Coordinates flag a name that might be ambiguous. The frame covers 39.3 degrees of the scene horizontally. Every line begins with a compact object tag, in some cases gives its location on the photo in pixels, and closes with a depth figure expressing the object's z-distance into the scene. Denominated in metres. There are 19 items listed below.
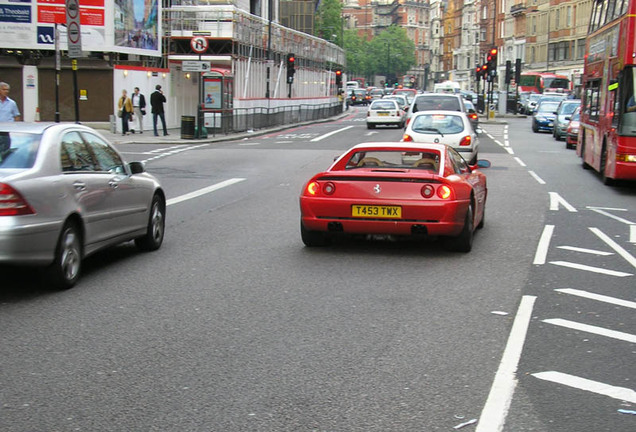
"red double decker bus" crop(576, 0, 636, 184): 17.09
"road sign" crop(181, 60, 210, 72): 34.56
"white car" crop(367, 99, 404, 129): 47.41
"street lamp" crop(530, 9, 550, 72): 97.31
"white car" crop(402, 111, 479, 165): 21.14
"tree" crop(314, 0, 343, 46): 115.31
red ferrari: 9.60
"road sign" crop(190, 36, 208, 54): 33.78
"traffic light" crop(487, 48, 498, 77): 56.47
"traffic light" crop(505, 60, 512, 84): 59.53
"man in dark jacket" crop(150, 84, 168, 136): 34.94
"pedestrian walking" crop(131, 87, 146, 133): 36.19
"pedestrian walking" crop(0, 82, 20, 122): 15.00
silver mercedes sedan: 7.24
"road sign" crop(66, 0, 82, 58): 16.94
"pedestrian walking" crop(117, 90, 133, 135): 34.88
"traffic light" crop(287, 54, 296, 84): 52.62
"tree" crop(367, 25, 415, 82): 178.62
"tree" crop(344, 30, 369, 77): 163.25
